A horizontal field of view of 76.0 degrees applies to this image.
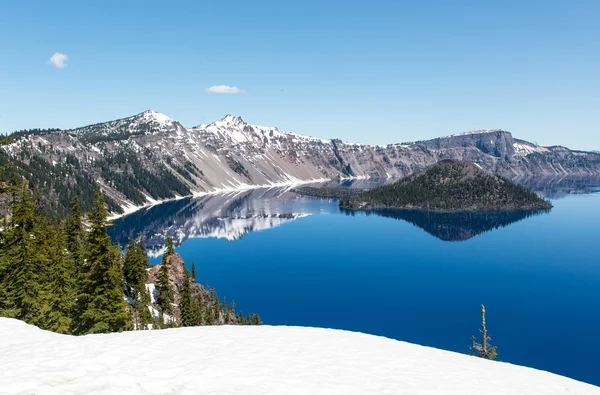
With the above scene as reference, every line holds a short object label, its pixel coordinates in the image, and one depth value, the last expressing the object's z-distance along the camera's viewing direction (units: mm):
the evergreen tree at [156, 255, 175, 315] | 71188
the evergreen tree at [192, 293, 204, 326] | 64188
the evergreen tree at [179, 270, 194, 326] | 63491
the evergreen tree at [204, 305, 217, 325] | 72000
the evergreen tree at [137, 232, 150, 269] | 73062
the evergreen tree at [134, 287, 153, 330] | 54969
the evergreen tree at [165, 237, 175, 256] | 78900
